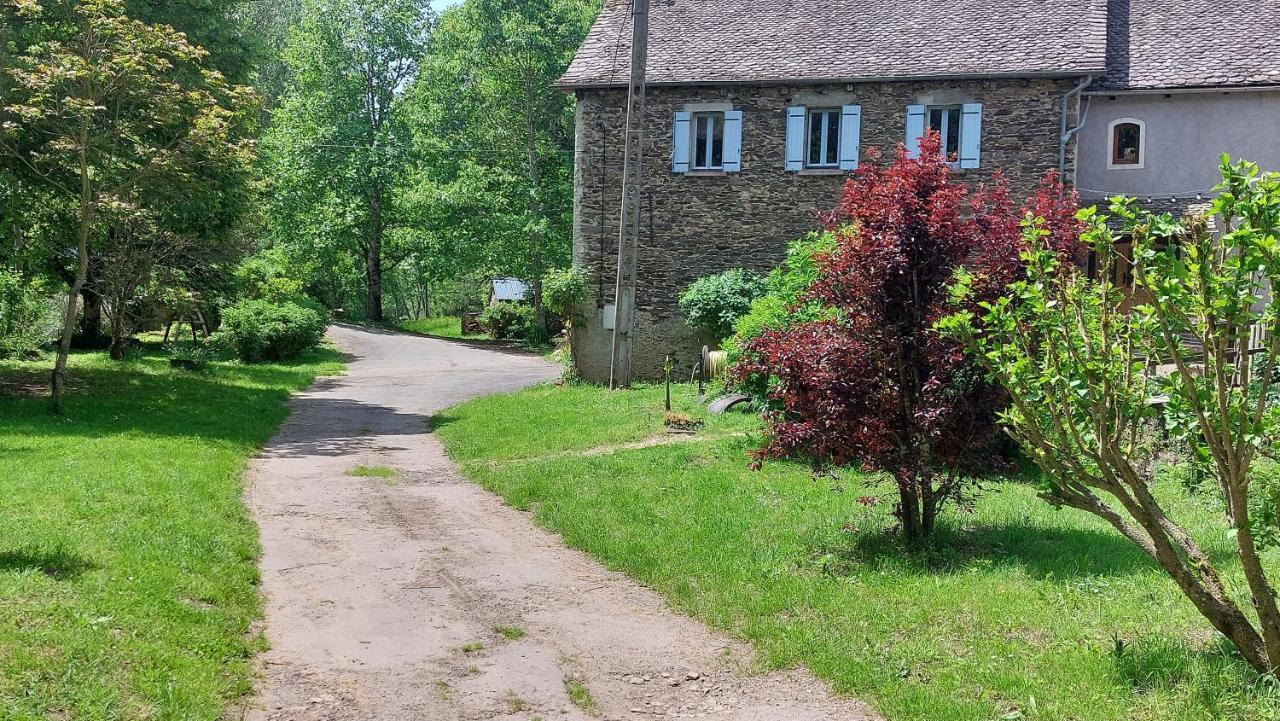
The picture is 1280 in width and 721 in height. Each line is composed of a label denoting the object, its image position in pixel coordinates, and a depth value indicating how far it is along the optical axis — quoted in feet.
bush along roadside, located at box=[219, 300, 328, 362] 98.89
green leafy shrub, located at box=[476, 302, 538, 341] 144.05
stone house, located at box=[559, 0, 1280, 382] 74.90
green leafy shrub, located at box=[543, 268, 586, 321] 79.87
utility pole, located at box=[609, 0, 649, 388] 71.51
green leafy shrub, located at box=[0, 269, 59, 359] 78.69
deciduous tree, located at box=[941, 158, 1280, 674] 15.67
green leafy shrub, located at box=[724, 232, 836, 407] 49.78
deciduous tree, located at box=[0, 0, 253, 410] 55.11
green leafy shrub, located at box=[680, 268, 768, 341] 75.72
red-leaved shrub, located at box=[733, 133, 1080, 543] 27.32
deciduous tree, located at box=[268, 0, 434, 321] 145.28
